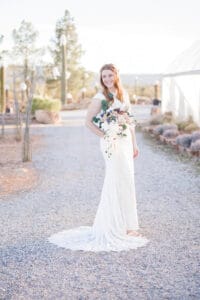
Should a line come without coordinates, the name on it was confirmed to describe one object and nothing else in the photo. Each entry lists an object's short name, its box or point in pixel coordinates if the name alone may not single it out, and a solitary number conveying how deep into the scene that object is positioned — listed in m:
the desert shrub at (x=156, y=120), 18.29
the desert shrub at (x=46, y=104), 21.00
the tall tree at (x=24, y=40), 33.50
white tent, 15.44
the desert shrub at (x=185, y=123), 15.18
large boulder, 20.97
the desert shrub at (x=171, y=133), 14.43
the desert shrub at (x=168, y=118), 17.75
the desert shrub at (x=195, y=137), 12.18
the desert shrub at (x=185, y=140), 12.40
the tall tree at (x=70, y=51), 34.72
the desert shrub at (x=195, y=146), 11.32
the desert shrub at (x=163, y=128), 15.37
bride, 5.27
